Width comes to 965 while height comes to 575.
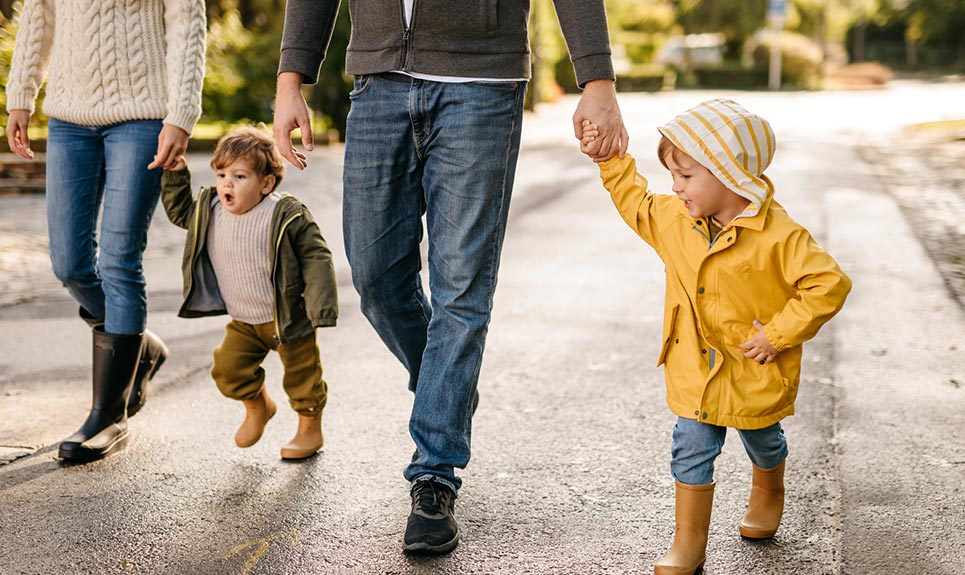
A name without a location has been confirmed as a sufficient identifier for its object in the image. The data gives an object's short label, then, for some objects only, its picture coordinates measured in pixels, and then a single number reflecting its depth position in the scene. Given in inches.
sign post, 1674.5
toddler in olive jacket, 148.9
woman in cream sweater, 153.5
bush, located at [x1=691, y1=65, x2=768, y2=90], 1712.6
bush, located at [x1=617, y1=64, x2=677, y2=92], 1545.3
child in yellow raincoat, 115.6
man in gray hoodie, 125.6
